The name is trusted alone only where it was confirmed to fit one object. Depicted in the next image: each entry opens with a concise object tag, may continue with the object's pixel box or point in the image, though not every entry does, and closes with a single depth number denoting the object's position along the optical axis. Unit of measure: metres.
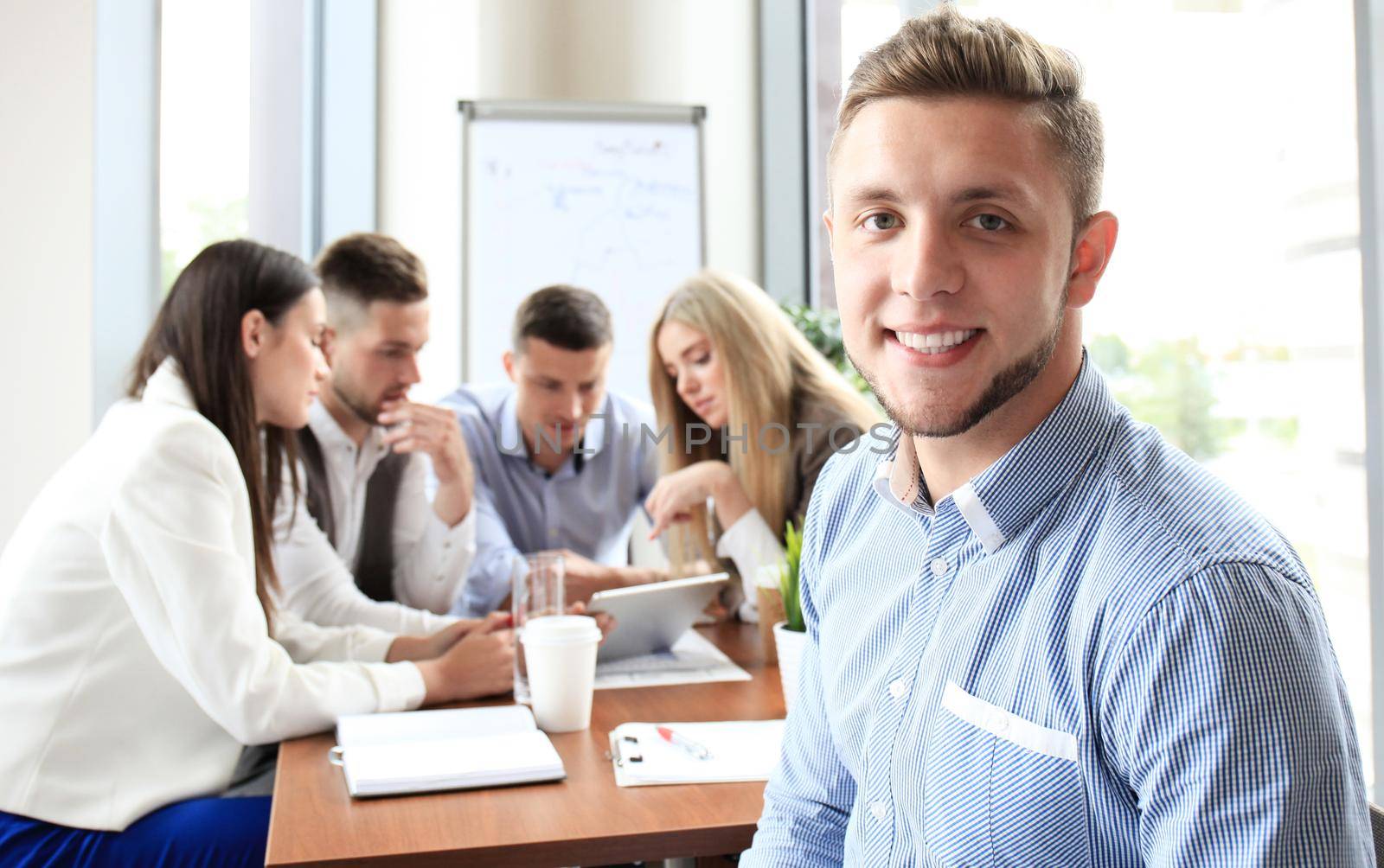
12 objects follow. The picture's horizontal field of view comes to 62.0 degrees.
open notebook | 1.30
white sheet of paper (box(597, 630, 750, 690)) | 1.80
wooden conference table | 1.13
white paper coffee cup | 1.53
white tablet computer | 1.83
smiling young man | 0.74
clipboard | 1.33
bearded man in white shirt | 2.64
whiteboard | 3.81
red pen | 1.40
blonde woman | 2.34
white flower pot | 1.57
